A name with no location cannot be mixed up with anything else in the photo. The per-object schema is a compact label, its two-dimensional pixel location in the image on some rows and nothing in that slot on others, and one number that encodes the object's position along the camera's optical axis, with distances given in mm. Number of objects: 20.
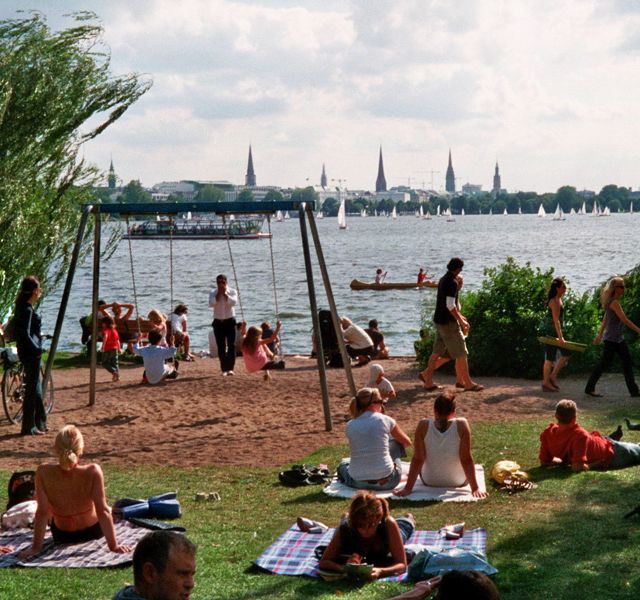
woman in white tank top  9922
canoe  58438
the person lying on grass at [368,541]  7414
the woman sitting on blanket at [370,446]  10008
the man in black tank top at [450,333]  15211
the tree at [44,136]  20859
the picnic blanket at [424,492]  9758
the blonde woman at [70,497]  8047
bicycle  13945
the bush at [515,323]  18000
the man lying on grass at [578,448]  10562
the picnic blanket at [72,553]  7816
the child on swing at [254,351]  16250
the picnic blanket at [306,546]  7660
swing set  13906
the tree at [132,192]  100412
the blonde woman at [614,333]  14852
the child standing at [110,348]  18406
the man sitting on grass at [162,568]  5027
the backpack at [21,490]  9312
